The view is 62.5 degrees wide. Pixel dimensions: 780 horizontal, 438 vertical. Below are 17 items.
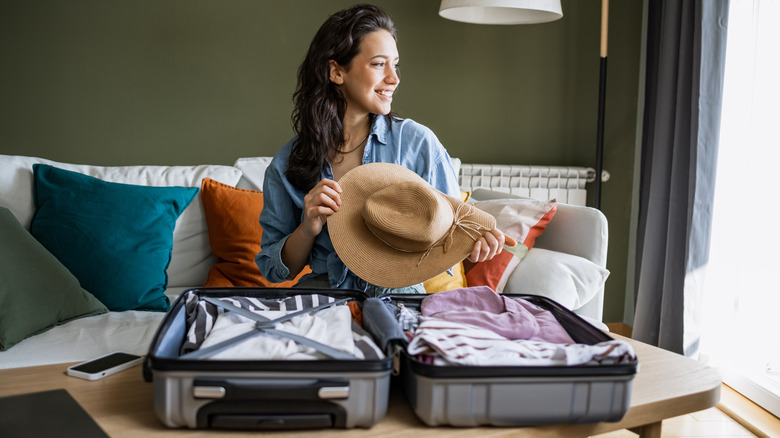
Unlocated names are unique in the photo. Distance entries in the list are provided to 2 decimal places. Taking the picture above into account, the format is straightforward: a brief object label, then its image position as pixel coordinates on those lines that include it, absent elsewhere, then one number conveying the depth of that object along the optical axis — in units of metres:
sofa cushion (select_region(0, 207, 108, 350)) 1.48
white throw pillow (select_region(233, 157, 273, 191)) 2.37
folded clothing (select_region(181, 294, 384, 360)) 0.75
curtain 2.42
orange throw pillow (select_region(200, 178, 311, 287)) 2.11
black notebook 0.73
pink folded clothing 0.87
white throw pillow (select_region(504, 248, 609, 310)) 1.94
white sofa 1.60
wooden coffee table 0.74
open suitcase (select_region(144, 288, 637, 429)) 0.69
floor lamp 2.46
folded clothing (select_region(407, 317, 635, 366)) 0.74
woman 1.42
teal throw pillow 1.89
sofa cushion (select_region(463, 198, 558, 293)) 2.07
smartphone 0.92
